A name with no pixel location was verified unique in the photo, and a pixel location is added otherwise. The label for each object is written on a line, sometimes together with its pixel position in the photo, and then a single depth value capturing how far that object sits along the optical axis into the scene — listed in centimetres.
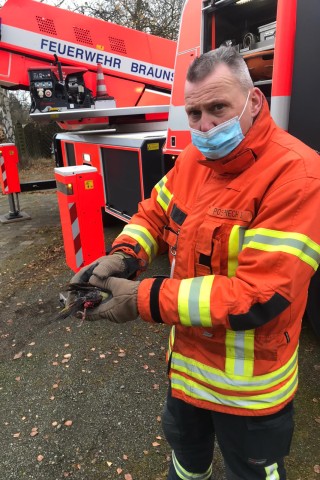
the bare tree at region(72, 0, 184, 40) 1412
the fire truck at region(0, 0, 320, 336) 243
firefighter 114
